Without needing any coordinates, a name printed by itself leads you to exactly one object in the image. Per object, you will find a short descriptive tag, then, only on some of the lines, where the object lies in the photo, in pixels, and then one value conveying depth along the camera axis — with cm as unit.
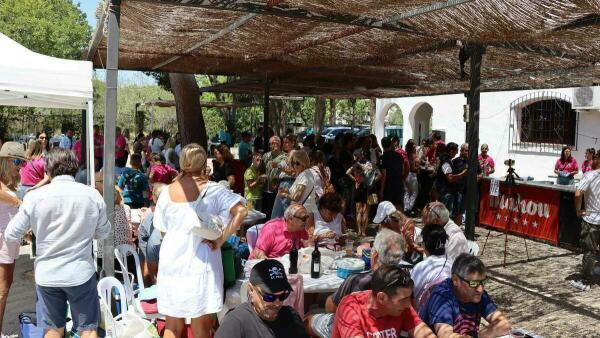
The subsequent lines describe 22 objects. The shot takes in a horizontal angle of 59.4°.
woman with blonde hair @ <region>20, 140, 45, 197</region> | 678
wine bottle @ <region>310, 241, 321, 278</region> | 405
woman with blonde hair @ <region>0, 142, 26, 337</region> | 392
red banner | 831
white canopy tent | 448
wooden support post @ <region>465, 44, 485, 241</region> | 584
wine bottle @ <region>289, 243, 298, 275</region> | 409
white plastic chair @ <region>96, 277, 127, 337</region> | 351
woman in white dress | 321
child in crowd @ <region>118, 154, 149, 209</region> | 671
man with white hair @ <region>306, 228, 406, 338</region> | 331
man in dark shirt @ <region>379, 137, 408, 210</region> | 831
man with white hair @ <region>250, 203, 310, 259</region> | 448
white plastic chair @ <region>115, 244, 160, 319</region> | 385
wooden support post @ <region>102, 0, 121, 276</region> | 389
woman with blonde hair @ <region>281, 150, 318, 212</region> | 552
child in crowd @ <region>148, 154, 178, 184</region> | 600
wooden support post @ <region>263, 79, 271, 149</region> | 1040
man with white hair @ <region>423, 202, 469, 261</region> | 405
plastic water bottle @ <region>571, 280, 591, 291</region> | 589
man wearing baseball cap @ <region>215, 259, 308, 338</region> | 251
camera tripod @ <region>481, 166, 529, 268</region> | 744
